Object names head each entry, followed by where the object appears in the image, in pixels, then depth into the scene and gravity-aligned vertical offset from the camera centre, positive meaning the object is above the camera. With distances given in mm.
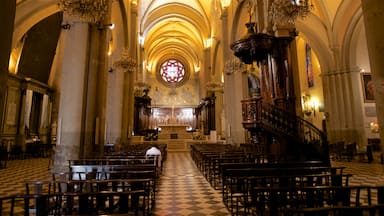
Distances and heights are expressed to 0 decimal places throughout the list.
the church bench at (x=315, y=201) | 1934 -766
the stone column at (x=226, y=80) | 15111 +4151
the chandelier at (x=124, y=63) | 11680 +4074
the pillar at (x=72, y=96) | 7105 +1517
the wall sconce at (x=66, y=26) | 7660 +3896
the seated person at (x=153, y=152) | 7535 -325
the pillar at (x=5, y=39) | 2490 +1164
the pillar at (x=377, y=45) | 3744 +1599
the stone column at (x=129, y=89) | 14445 +3573
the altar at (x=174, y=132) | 23434 +1053
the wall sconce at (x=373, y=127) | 15414 +884
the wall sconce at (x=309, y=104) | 19688 +3181
